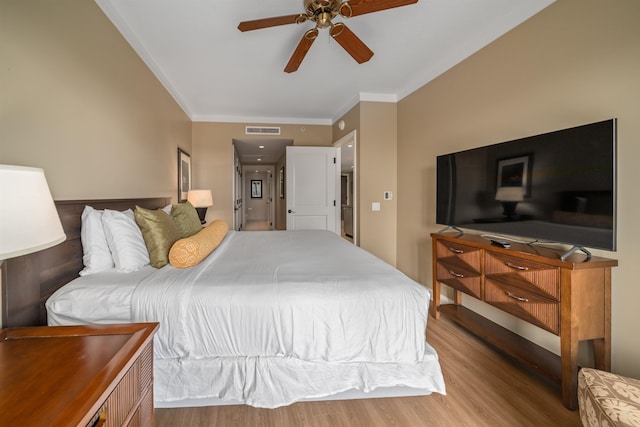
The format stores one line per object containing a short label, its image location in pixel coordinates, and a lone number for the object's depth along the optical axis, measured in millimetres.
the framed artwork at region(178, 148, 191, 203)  3729
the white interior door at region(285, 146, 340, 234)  4707
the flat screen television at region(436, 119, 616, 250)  1446
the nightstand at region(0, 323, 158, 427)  651
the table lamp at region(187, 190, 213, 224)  3910
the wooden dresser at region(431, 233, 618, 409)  1495
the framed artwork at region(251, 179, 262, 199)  11777
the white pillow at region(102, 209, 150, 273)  1604
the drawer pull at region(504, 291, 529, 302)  1735
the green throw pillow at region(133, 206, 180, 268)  1712
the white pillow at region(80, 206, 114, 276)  1573
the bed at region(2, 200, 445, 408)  1348
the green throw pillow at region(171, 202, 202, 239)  2314
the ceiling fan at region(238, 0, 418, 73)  1665
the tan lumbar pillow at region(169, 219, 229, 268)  1654
